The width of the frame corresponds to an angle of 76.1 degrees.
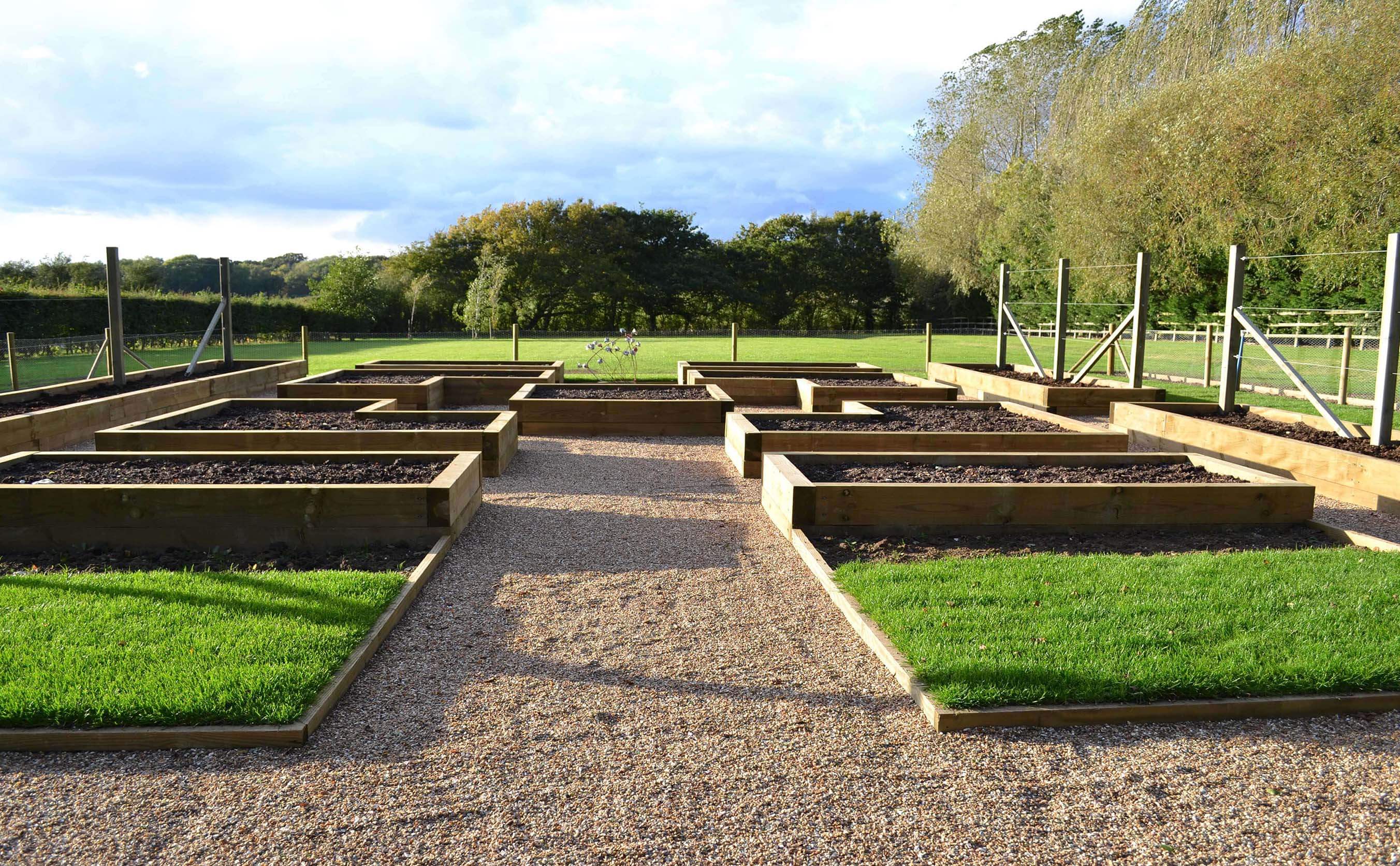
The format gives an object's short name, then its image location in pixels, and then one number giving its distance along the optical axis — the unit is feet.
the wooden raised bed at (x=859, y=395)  37.22
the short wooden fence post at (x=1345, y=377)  38.09
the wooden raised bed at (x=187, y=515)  16.15
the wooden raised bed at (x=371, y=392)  36.09
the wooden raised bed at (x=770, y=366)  48.73
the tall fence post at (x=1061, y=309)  43.42
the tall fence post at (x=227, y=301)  46.57
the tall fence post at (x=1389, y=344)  23.24
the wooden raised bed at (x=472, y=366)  46.55
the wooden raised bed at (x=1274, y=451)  21.71
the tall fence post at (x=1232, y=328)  30.68
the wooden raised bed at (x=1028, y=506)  17.87
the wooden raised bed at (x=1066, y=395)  38.93
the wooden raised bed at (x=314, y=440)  23.29
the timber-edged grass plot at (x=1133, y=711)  10.21
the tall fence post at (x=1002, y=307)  49.60
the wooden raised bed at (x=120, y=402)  27.27
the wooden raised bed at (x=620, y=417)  32.81
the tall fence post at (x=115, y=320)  36.83
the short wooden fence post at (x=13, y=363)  37.93
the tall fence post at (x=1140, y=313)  37.14
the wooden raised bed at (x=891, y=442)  24.73
